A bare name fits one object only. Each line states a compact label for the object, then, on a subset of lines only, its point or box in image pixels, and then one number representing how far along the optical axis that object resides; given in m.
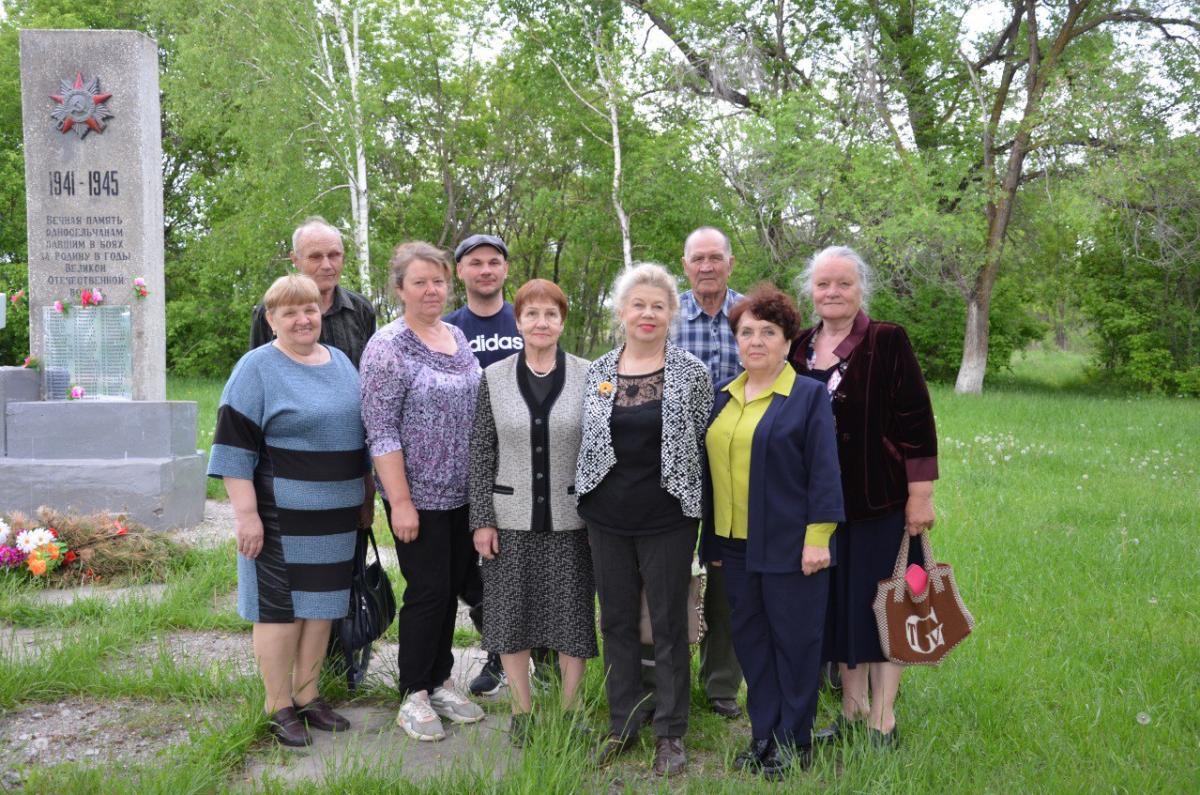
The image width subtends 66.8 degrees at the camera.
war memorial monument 7.50
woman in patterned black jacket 3.24
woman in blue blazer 3.17
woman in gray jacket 3.42
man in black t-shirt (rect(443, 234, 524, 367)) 4.06
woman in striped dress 3.36
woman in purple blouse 3.46
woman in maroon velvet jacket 3.33
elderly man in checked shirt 3.94
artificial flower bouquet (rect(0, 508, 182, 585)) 5.65
